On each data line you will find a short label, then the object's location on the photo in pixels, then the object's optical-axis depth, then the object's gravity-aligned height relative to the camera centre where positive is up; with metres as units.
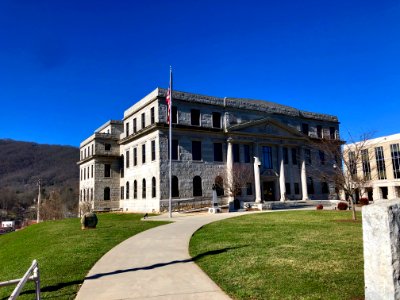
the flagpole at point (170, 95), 29.70 +8.44
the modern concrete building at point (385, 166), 62.47 +3.91
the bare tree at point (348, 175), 23.43 +0.87
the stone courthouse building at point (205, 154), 42.06 +5.27
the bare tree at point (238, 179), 41.16 +1.53
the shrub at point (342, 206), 33.78 -1.81
